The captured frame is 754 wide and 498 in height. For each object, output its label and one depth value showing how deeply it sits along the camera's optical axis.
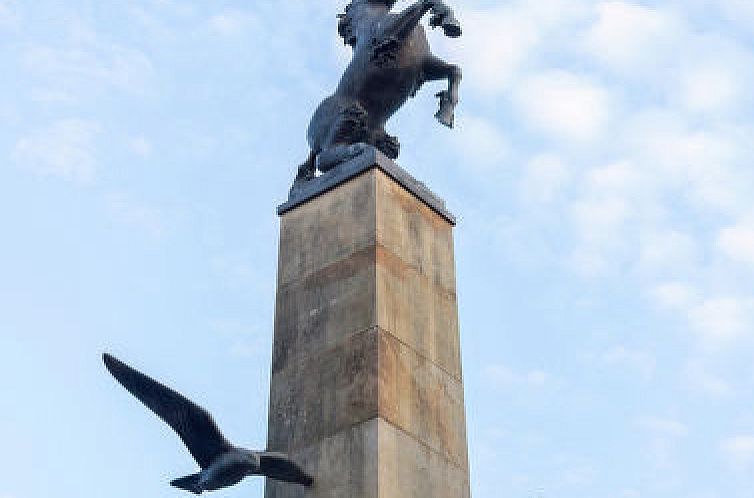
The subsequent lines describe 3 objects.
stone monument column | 11.37
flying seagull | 10.92
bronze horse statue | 13.92
